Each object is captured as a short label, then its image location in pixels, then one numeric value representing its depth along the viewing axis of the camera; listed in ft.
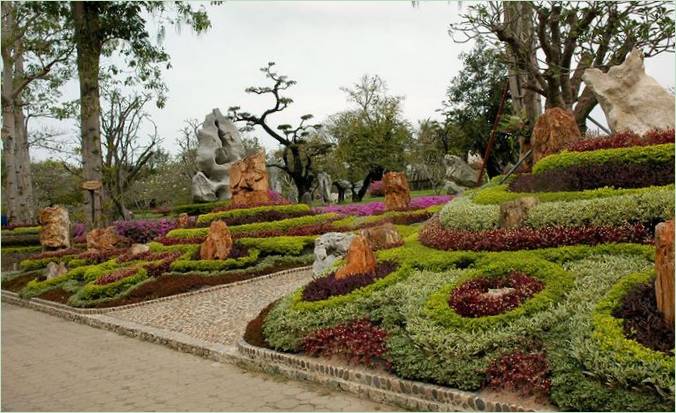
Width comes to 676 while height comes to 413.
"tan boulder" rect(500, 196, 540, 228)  26.48
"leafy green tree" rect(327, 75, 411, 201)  135.40
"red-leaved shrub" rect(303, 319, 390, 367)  19.66
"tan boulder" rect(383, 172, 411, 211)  66.54
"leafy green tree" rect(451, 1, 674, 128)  43.09
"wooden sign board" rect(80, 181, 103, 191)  56.80
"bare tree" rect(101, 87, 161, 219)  87.10
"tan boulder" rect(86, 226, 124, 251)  59.62
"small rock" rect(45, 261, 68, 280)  52.95
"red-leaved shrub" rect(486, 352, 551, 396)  15.38
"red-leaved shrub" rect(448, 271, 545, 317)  18.84
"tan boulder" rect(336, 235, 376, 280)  25.46
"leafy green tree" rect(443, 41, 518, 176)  119.65
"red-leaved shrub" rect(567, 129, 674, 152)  29.60
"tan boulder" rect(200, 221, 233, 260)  45.80
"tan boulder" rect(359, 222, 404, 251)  32.91
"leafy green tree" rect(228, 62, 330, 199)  112.37
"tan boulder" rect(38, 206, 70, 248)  66.03
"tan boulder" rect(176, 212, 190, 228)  66.95
